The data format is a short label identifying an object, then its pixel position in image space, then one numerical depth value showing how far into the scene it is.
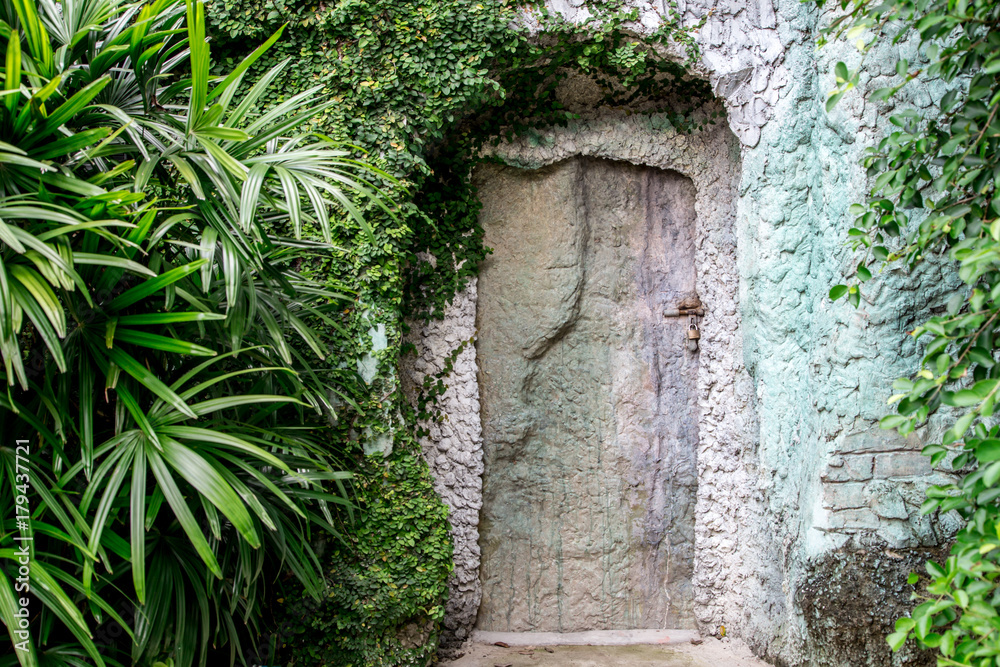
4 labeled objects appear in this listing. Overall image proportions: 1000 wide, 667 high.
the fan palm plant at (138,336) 1.92
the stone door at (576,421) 3.94
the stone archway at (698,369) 3.83
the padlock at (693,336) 4.02
